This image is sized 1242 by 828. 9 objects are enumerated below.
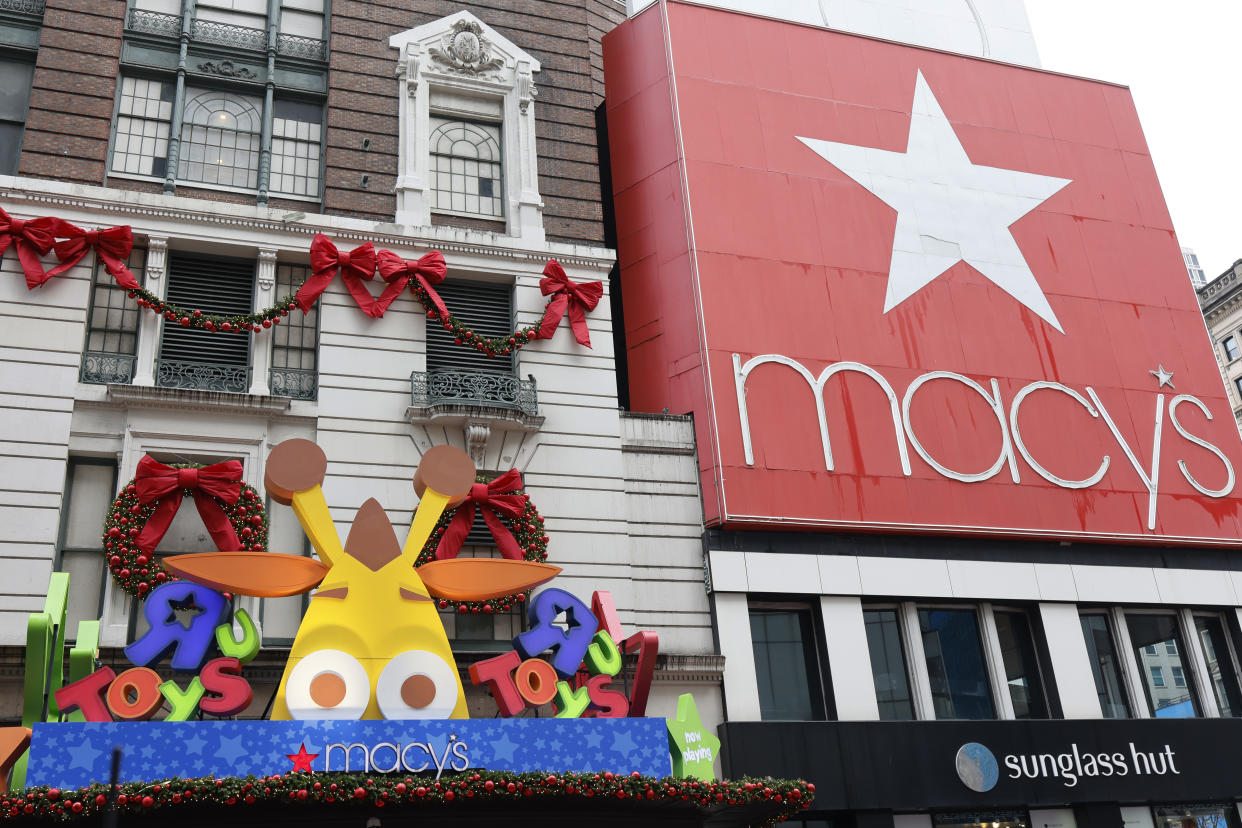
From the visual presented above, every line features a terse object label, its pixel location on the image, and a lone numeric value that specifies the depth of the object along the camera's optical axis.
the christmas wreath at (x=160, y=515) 19.59
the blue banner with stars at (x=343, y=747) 15.17
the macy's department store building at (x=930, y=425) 24.28
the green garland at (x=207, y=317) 22.31
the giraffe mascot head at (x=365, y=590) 17.14
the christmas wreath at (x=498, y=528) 21.44
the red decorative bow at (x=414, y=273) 24.08
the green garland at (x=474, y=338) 24.23
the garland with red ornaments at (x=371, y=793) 14.45
